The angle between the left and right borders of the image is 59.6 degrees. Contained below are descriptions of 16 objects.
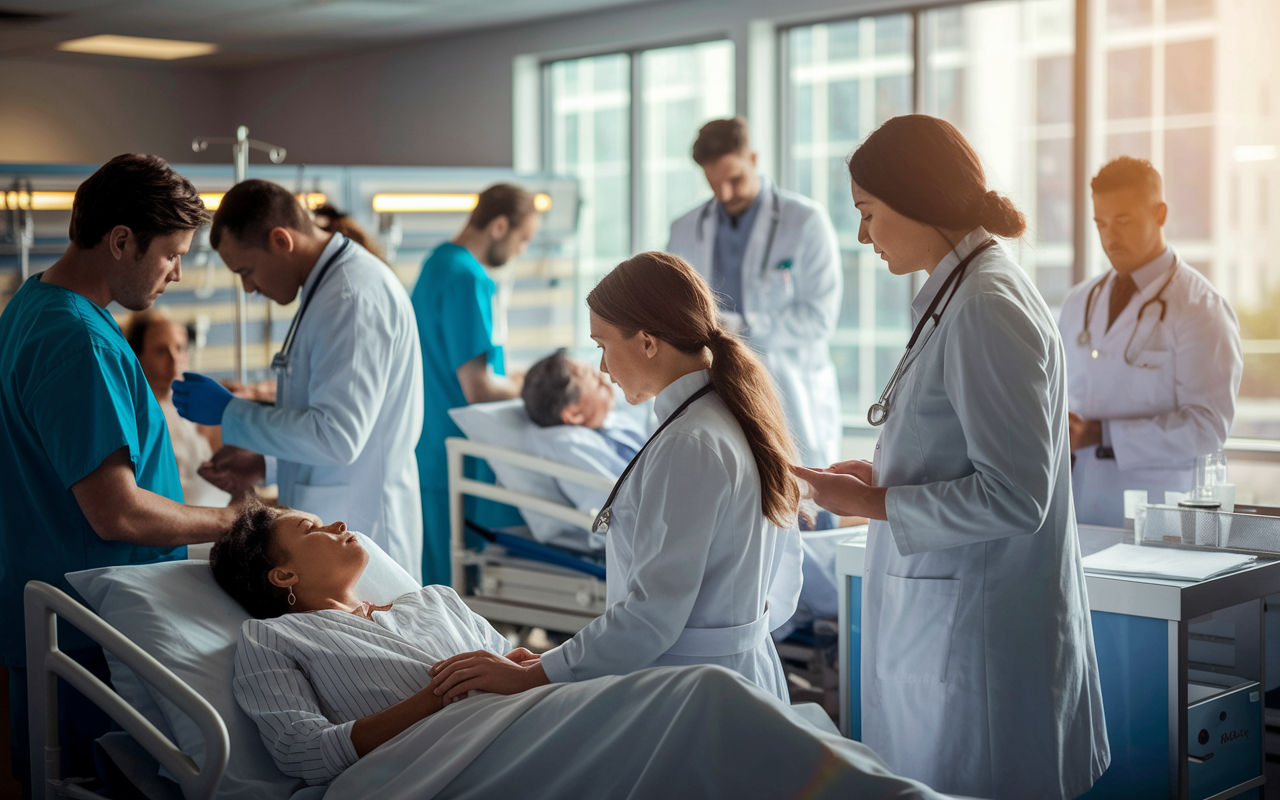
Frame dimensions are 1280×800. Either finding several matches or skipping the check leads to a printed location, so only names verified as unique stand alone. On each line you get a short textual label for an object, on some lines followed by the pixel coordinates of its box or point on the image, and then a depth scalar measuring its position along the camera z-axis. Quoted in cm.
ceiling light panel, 653
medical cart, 195
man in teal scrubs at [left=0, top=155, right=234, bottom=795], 189
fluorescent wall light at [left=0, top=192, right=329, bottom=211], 402
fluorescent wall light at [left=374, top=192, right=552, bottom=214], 496
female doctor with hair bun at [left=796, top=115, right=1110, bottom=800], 161
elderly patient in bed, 335
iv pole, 395
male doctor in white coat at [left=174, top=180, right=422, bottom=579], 250
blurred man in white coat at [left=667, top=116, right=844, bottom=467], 412
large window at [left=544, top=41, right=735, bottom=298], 582
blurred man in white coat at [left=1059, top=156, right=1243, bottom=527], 271
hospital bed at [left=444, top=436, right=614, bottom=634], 317
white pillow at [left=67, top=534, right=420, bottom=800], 179
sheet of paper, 204
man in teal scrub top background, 341
